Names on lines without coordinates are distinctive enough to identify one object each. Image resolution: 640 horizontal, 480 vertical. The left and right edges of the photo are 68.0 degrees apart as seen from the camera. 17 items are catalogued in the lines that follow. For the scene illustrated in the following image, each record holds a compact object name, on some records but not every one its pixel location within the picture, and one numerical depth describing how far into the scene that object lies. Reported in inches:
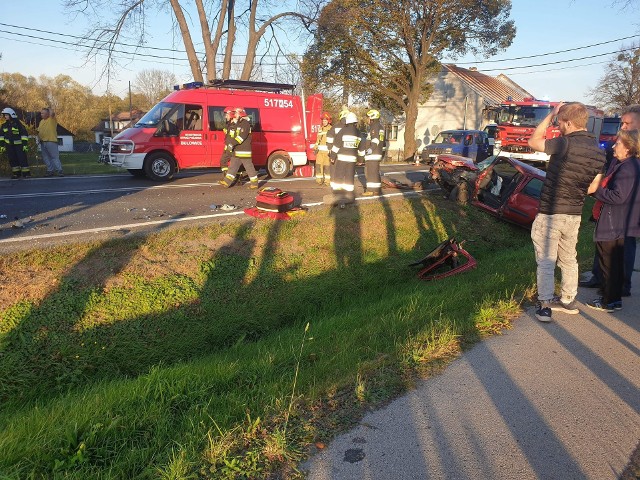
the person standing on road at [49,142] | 524.7
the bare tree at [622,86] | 1662.5
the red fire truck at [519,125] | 732.7
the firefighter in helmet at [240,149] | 407.2
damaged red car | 372.8
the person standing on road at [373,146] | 389.5
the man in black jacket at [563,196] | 165.3
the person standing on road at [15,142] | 478.3
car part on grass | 293.1
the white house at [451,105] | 1524.4
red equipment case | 318.3
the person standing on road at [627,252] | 182.6
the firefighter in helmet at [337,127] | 362.9
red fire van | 472.1
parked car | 851.5
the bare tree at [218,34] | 877.2
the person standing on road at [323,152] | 497.4
